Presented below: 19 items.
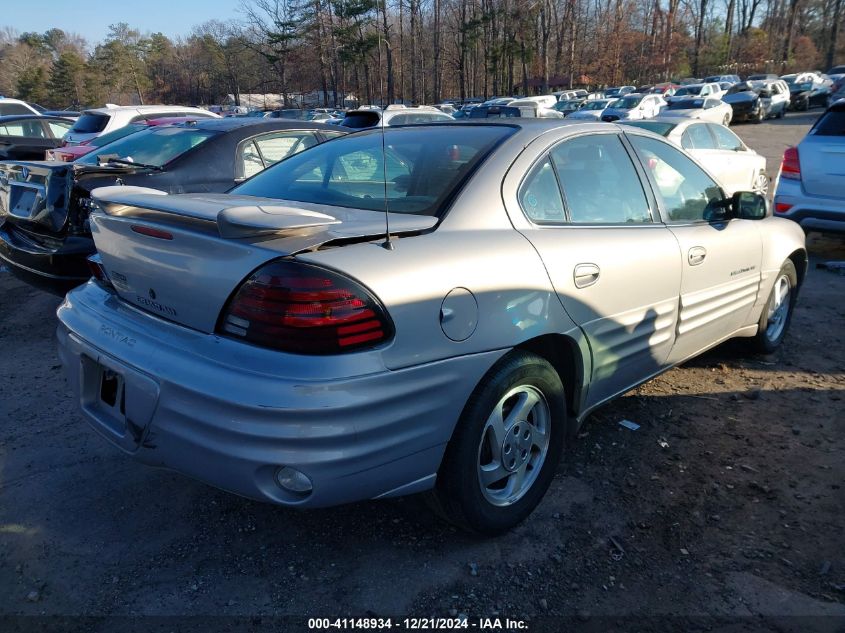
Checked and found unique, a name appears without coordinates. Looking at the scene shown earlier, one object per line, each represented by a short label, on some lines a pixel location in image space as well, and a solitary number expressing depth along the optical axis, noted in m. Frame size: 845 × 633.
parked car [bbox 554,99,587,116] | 33.41
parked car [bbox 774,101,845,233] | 6.79
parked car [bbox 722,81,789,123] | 32.38
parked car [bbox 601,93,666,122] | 25.80
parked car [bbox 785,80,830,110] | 39.28
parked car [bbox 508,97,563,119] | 19.21
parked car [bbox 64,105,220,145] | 11.70
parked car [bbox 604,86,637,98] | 45.34
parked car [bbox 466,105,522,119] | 19.50
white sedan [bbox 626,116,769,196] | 9.84
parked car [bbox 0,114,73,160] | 13.48
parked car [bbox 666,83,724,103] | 33.59
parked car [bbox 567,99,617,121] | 26.08
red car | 8.28
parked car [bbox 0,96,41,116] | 17.41
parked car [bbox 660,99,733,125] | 22.40
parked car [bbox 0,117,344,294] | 4.65
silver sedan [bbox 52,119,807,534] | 1.96
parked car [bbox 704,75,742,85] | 49.41
